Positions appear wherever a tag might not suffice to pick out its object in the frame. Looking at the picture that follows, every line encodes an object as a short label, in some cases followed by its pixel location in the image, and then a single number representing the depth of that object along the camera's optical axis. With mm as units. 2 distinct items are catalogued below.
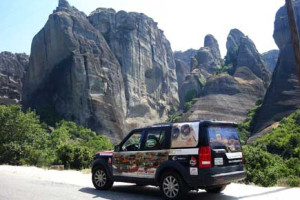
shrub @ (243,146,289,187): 12056
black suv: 8656
